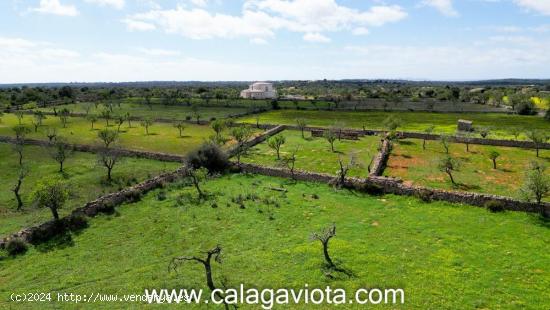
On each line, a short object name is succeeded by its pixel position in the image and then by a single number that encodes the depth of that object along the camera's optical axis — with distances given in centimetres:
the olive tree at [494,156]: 4042
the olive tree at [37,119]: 6968
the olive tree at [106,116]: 7564
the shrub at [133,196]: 3044
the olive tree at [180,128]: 6263
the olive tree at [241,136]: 4695
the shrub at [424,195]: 2976
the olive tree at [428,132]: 5566
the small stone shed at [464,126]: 6725
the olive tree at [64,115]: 7544
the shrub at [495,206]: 2744
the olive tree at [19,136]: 4832
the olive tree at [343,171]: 3350
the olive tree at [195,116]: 7606
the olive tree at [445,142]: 4835
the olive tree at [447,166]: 3481
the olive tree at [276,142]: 4544
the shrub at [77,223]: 2555
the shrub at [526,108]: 9288
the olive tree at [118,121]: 6851
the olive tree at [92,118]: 7138
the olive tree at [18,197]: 2940
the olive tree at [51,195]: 2512
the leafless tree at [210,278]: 1751
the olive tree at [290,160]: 3648
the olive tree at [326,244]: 1992
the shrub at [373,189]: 3180
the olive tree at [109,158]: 3693
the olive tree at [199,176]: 3133
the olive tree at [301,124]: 6431
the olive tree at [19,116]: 7830
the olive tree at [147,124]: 6579
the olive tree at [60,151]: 3981
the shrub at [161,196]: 3083
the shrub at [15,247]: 2225
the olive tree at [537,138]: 4703
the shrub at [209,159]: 3934
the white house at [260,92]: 14938
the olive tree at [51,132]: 5196
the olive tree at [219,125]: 5850
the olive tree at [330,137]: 5000
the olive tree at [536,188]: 2691
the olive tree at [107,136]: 4769
